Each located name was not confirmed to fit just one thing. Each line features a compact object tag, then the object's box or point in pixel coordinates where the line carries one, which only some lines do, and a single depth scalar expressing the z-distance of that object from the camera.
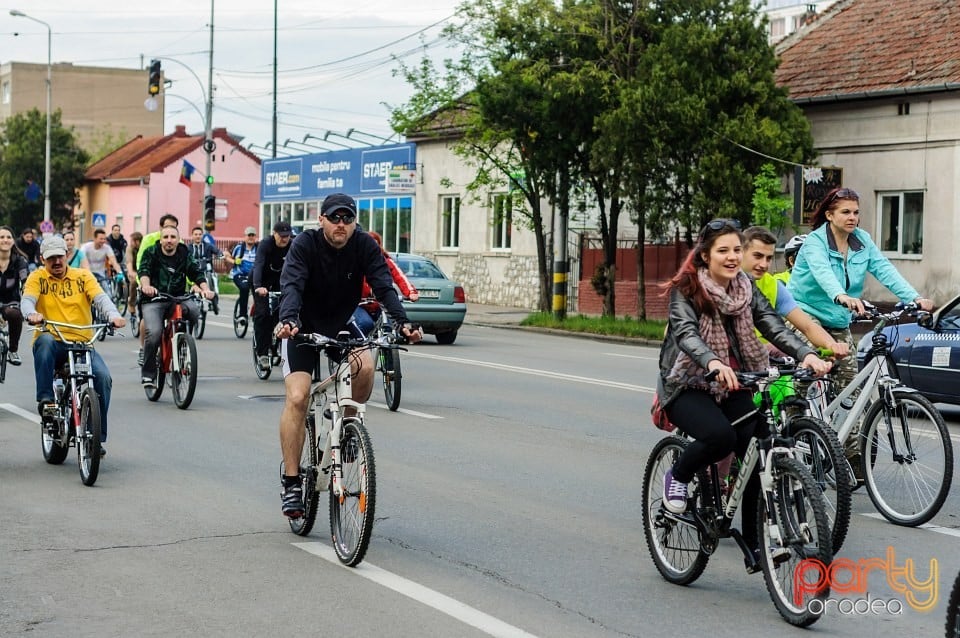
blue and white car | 12.62
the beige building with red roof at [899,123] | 26.55
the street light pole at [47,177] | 71.62
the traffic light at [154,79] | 36.25
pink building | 77.44
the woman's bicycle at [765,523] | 5.57
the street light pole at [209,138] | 45.38
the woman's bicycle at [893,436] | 7.87
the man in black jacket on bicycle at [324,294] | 7.23
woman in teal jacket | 8.52
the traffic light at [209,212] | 43.72
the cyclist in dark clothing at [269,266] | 15.28
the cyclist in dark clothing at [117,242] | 26.81
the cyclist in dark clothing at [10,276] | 13.05
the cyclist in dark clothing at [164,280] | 14.04
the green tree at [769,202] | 25.38
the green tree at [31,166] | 79.81
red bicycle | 13.57
